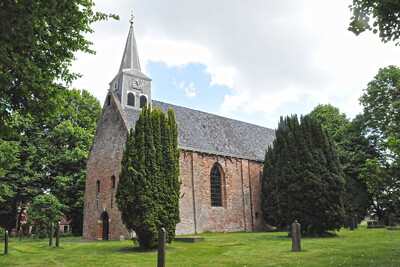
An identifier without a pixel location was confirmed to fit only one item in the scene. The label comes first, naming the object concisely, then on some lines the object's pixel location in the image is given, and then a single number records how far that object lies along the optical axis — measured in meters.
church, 22.94
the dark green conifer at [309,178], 16.64
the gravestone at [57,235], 15.95
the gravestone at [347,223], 26.53
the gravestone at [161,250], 6.54
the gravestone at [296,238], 11.41
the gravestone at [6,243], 13.31
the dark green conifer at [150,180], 12.91
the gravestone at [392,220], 24.48
